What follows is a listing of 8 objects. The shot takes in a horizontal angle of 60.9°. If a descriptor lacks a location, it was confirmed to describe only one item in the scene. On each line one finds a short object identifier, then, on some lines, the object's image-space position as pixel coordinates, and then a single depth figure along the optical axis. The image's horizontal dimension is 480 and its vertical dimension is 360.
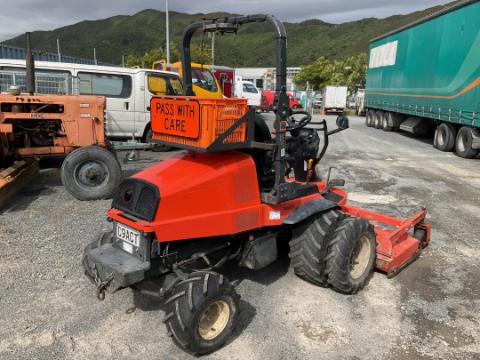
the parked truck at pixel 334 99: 29.31
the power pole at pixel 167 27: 24.41
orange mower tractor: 2.97
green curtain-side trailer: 11.54
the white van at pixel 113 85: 9.51
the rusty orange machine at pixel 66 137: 6.61
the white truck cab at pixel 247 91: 24.78
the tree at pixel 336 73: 42.22
